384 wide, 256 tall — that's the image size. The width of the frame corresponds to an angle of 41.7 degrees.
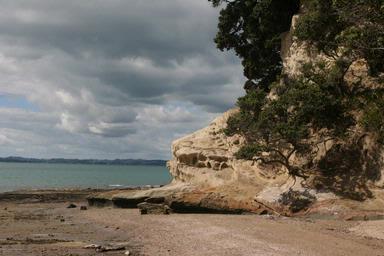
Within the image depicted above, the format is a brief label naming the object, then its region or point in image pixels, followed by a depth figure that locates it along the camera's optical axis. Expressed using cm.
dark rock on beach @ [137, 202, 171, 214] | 3027
